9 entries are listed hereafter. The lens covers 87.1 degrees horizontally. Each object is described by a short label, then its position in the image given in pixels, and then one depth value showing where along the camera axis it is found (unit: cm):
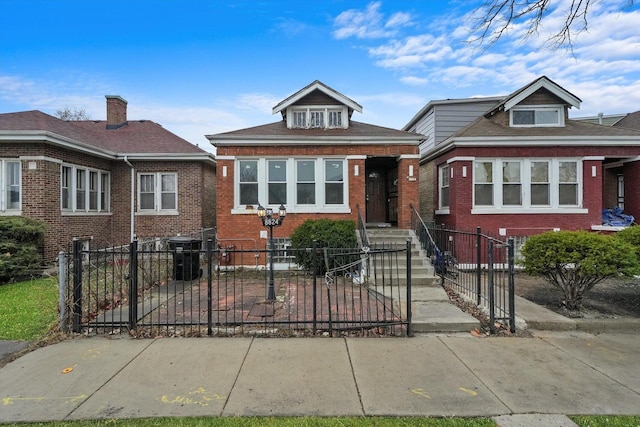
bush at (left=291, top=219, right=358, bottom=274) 959
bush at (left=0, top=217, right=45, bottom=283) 908
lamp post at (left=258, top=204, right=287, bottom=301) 748
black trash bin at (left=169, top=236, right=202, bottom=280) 956
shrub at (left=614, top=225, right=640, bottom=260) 678
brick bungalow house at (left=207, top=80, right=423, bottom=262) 1148
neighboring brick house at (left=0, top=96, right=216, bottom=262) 1074
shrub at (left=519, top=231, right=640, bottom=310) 605
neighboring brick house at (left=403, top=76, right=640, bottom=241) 1136
